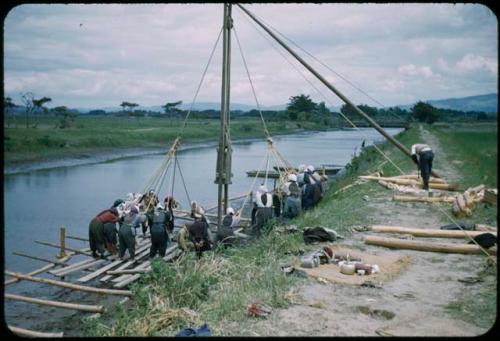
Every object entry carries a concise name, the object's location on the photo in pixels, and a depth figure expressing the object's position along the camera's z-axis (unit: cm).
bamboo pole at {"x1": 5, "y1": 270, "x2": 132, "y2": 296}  865
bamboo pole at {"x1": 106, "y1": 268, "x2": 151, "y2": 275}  1000
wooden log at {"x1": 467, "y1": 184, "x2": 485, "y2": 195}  1189
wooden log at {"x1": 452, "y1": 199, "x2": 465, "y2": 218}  1080
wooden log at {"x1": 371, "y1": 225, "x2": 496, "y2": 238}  916
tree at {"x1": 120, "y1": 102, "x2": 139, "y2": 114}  8840
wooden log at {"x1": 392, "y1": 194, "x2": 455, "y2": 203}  1231
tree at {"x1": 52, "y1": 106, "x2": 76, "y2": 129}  5714
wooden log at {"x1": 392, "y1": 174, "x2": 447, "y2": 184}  1430
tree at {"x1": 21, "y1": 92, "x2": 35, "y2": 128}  5153
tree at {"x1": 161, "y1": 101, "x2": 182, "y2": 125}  8281
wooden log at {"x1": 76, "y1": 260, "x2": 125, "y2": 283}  988
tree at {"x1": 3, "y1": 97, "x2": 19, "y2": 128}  5204
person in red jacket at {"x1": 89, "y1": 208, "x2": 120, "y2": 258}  1088
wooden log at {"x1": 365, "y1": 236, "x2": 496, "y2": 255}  829
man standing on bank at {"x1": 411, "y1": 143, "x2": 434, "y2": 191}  1257
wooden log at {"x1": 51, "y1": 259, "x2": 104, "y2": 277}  1015
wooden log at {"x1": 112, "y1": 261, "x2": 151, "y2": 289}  946
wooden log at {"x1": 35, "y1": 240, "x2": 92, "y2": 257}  1130
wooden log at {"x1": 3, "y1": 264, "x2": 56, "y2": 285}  955
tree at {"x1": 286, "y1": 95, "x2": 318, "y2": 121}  8719
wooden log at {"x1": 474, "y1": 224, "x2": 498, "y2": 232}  920
